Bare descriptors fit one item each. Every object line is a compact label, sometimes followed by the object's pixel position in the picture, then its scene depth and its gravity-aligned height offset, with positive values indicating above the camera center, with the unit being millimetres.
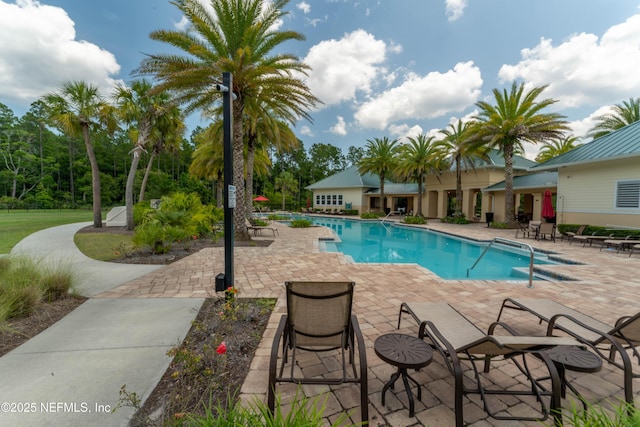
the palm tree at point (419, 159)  22191 +3896
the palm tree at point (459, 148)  18016 +4071
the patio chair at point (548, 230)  11672 -1056
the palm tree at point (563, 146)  25469 +5932
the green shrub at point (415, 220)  20375 -1234
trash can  19156 -862
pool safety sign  3766 +76
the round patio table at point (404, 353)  1936 -1159
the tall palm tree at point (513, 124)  15120 +4805
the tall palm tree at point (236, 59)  8680 +5066
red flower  2341 -1324
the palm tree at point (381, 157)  26547 +4719
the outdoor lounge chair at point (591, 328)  2081 -1209
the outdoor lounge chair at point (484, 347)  1820 -1173
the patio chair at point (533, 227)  12234 -999
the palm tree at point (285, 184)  37650 +2700
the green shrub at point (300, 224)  16955 -1388
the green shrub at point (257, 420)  1387 -1197
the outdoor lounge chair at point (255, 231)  12282 -1399
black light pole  3690 +315
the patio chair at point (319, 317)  2408 -1069
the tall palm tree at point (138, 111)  13422 +4667
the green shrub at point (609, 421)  1342 -1113
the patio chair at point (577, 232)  11595 -1166
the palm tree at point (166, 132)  15375 +4308
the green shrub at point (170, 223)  7840 -781
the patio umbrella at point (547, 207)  13195 -49
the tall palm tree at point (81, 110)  12805 +4425
